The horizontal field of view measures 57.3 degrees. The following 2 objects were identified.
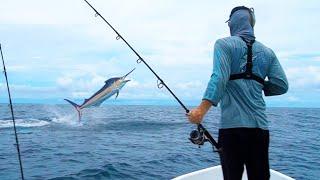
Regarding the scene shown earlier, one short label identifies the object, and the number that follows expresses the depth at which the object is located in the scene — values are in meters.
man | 2.48
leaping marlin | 9.70
